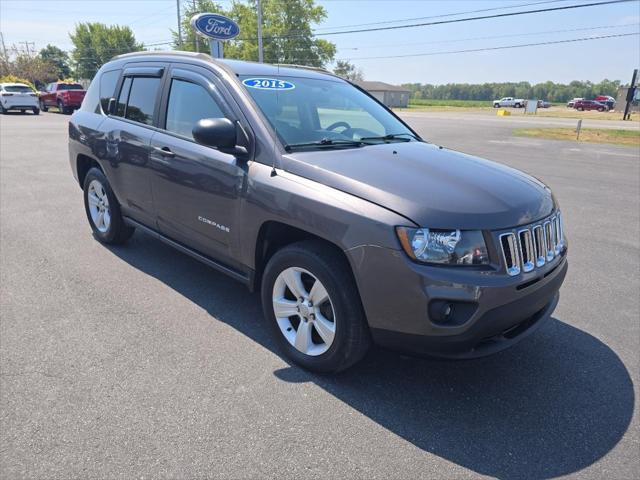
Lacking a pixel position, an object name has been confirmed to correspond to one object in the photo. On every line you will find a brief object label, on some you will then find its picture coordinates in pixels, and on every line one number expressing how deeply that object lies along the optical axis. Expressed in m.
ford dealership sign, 11.06
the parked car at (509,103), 75.62
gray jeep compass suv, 2.30
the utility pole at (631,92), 40.12
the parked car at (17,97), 26.22
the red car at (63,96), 27.56
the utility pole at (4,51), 59.54
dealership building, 86.56
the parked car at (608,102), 68.50
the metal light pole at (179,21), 46.36
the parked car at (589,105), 66.71
